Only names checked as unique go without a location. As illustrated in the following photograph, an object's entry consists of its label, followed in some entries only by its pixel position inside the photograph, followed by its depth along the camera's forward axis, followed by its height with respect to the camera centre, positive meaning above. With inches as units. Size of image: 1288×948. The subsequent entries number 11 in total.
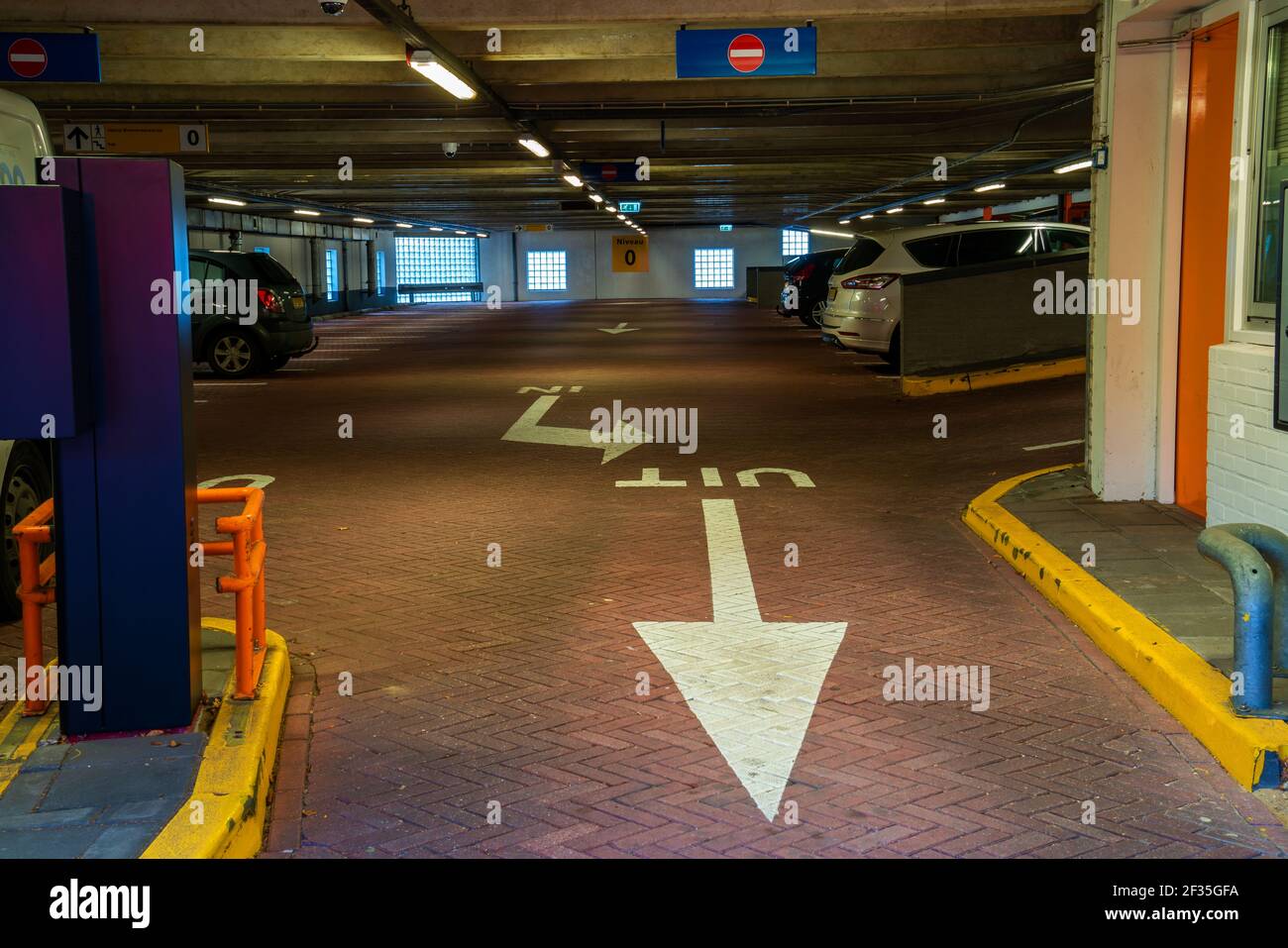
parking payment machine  190.5 -15.8
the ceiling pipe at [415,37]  448.7 +93.3
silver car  790.5 +22.7
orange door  355.9 +14.0
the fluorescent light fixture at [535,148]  812.6 +91.8
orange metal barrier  214.2 -42.6
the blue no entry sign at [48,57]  547.5 +97.0
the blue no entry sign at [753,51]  553.3 +98.1
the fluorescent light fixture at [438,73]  510.0 +88.3
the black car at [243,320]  869.6 -8.7
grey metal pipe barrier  204.1 -46.2
